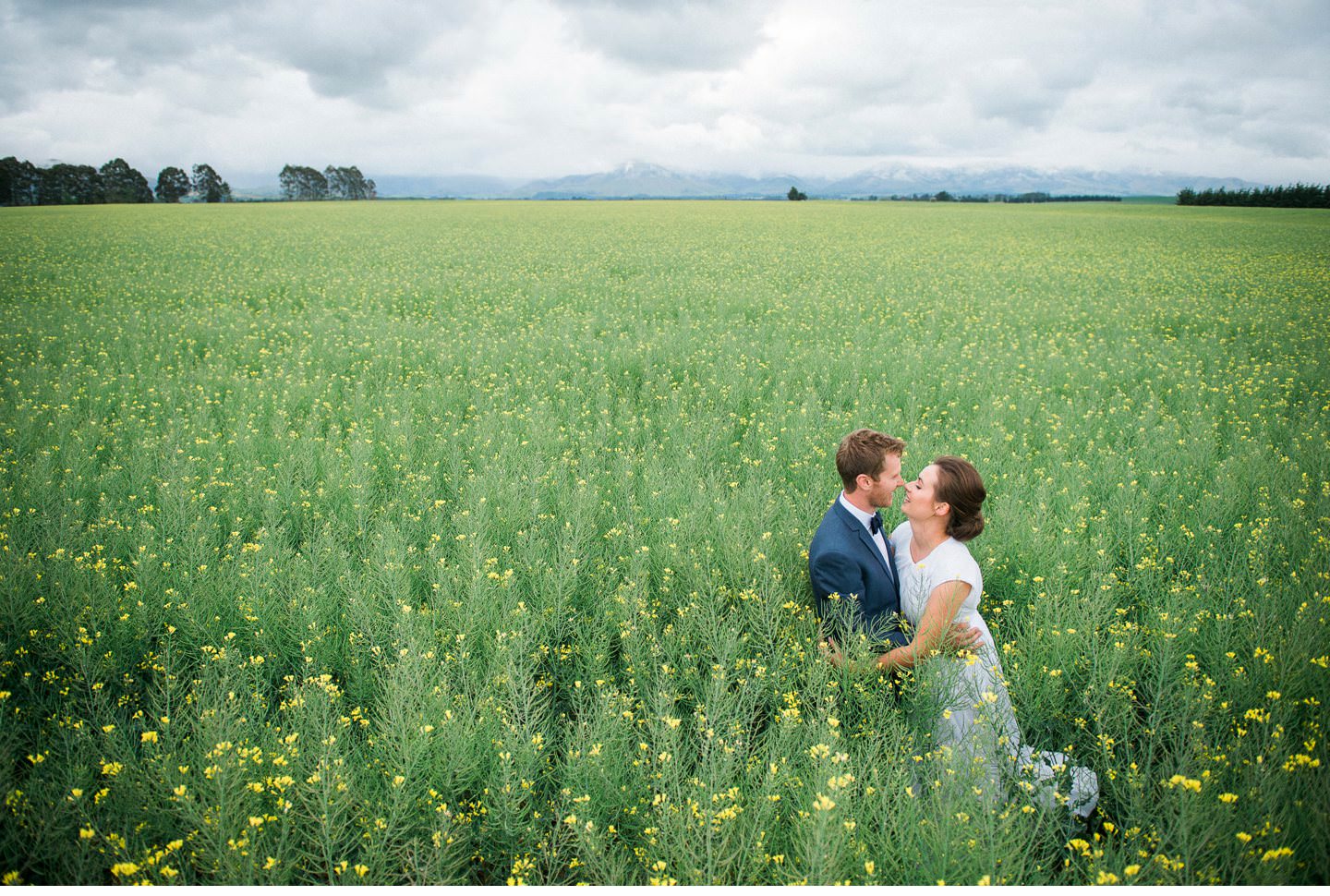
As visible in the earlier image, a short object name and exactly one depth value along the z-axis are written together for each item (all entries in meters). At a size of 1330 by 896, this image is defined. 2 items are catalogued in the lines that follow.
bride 2.91
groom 3.79
